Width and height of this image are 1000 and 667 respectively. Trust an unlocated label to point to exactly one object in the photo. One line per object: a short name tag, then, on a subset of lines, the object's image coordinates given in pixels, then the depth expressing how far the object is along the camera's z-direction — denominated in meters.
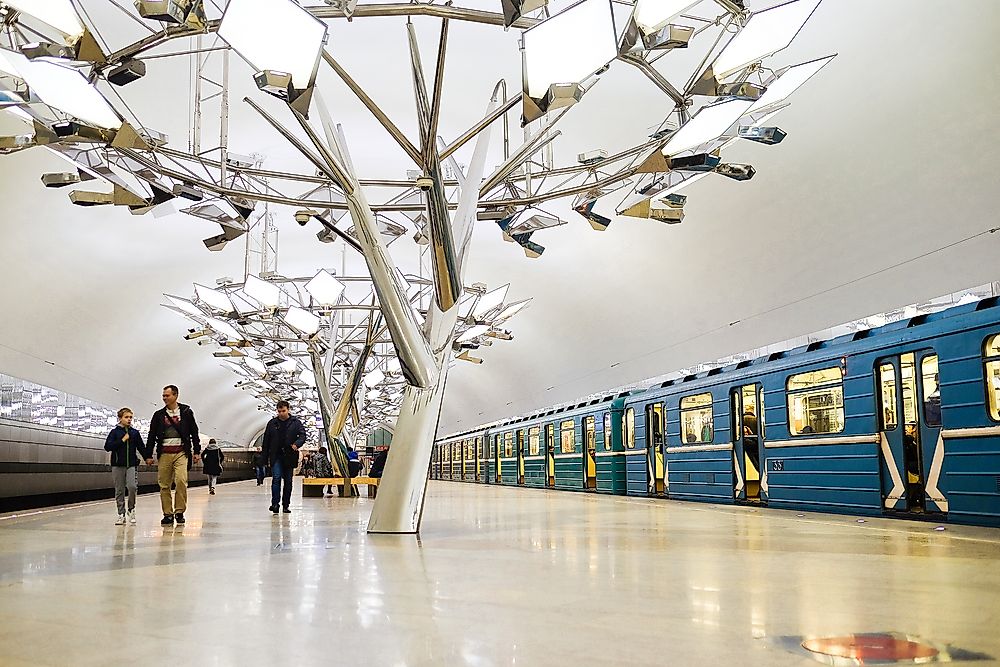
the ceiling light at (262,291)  16.59
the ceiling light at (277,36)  5.66
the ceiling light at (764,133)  8.42
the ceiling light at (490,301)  18.36
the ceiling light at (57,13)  5.89
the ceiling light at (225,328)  20.72
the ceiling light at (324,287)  16.17
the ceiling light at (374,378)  33.59
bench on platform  20.09
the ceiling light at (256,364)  32.75
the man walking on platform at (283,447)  13.66
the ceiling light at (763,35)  6.60
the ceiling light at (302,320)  18.19
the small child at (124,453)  11.64
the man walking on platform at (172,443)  10.89
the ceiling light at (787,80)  7.44
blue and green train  9.39
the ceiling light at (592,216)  10.24
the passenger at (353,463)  24.30
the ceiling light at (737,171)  9.02
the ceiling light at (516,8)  6.27
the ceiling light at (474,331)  20.03
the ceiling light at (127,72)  7.35
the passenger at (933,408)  9.91
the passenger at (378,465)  25.89
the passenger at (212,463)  16.93
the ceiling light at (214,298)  18.06
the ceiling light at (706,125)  7.35
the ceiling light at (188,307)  20.25
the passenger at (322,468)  24.75
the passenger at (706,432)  15.79
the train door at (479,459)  39.31
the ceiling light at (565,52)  5.91
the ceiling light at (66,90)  6.55
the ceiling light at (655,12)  6.21
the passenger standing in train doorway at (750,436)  14.57
